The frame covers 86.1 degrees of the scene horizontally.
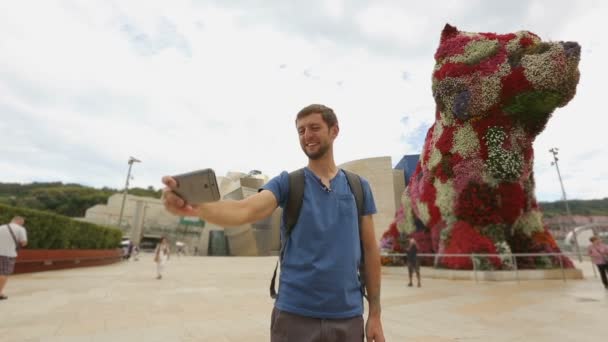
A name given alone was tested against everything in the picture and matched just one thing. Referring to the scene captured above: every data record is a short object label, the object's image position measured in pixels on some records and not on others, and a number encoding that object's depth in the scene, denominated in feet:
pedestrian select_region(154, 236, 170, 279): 39.34
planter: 39.99
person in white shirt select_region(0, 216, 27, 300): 21.17
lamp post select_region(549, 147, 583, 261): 103.32
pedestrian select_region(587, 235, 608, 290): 28.02
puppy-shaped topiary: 30.76
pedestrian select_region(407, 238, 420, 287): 32.25
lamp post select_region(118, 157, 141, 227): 101.41
